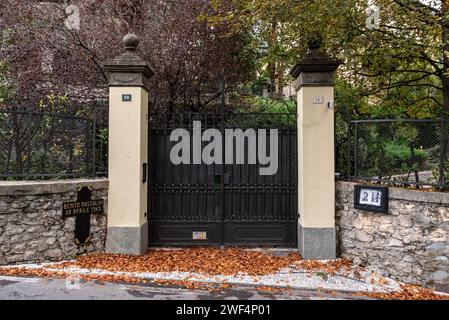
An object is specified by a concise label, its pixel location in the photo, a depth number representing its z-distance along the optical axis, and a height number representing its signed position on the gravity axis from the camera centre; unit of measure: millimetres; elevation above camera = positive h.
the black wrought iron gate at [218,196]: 6867 -651
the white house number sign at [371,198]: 5637 -579
